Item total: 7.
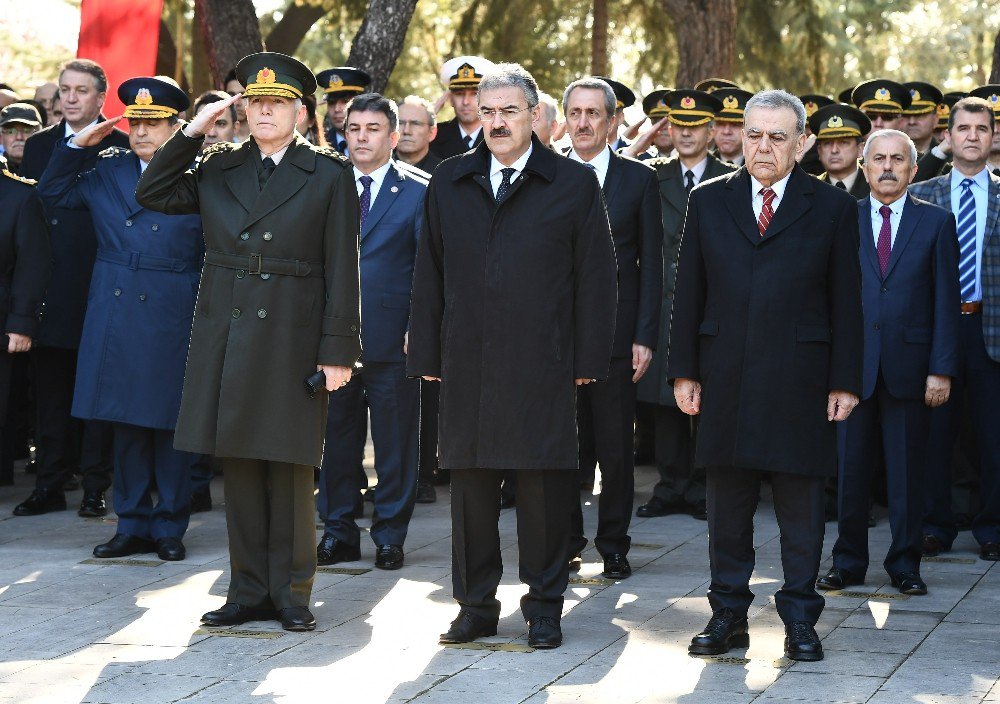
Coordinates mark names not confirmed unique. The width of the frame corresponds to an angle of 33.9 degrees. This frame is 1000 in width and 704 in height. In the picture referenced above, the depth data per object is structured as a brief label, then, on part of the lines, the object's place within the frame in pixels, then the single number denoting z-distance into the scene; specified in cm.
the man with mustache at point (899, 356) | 765
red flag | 1226
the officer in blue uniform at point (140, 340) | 827
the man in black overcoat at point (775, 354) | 635
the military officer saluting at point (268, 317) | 669
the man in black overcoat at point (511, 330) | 645
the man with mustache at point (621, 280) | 802
